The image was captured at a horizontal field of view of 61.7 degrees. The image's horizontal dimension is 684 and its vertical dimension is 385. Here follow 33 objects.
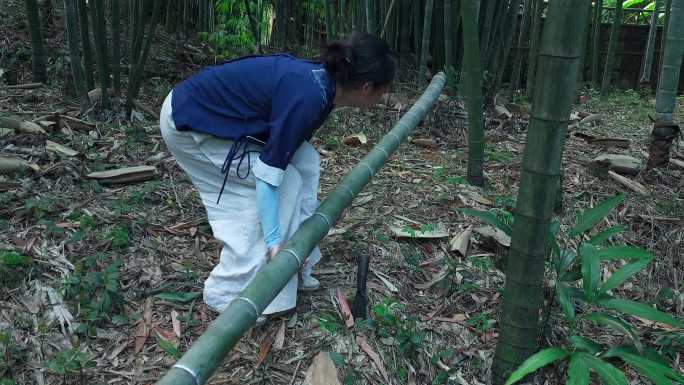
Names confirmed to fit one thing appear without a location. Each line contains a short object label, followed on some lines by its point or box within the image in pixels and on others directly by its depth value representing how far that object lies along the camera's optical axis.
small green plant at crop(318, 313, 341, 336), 1.94
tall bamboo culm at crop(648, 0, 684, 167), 3.06
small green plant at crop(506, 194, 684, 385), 1.37
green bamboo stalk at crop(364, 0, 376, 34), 3.80
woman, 1.78
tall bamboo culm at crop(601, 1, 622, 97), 6.00
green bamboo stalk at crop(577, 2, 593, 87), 6.28
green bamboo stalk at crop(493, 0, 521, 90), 4.52
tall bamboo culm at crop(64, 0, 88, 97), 3.37
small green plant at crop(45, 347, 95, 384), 1.64
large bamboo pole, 1.23
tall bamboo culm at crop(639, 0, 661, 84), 6.52
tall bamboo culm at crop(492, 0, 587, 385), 1.32
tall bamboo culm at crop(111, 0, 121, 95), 3.45
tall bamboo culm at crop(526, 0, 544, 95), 4.66
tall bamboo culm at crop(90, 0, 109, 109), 3.40
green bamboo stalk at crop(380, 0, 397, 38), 3.83
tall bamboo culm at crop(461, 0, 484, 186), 2.71
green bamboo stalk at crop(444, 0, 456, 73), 3.81
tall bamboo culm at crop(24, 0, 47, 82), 3.64
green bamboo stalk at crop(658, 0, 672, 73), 5.50
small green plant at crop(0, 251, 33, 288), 1.96
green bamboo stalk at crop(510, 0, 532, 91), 4.89
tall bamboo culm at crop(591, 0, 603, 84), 6.00
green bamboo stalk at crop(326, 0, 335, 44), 4.26
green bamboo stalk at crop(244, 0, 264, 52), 4.67
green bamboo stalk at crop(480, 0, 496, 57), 3.99
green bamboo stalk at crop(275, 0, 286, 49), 4.67
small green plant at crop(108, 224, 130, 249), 2.25
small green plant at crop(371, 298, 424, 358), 1.89
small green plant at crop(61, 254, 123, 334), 1.88
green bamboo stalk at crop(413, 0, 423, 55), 4.35
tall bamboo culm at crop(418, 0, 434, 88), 3.97
